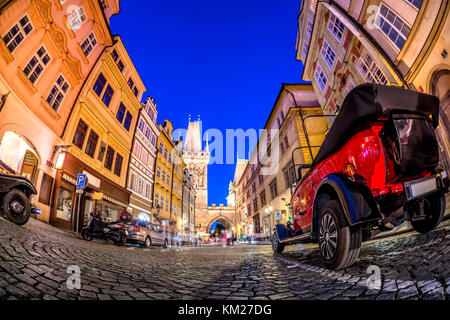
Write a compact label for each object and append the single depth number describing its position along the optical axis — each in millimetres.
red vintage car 2328
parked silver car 9625
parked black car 5746
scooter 8781
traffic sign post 10979
